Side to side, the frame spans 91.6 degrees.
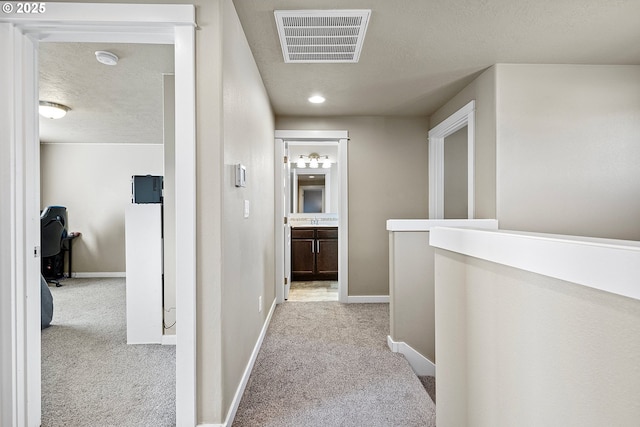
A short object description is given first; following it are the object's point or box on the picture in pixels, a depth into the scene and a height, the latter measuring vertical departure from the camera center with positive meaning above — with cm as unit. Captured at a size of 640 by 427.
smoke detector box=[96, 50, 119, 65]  227 +117
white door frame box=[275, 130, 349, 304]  373 +15
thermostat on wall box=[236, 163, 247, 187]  175 +22
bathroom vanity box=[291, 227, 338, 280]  498 -60
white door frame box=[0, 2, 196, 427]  137 +19
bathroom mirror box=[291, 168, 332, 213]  553 +40
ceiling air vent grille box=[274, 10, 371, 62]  178 +113
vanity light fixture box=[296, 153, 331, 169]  541 +91
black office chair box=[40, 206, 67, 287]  439 -37
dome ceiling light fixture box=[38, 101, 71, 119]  337 +116
